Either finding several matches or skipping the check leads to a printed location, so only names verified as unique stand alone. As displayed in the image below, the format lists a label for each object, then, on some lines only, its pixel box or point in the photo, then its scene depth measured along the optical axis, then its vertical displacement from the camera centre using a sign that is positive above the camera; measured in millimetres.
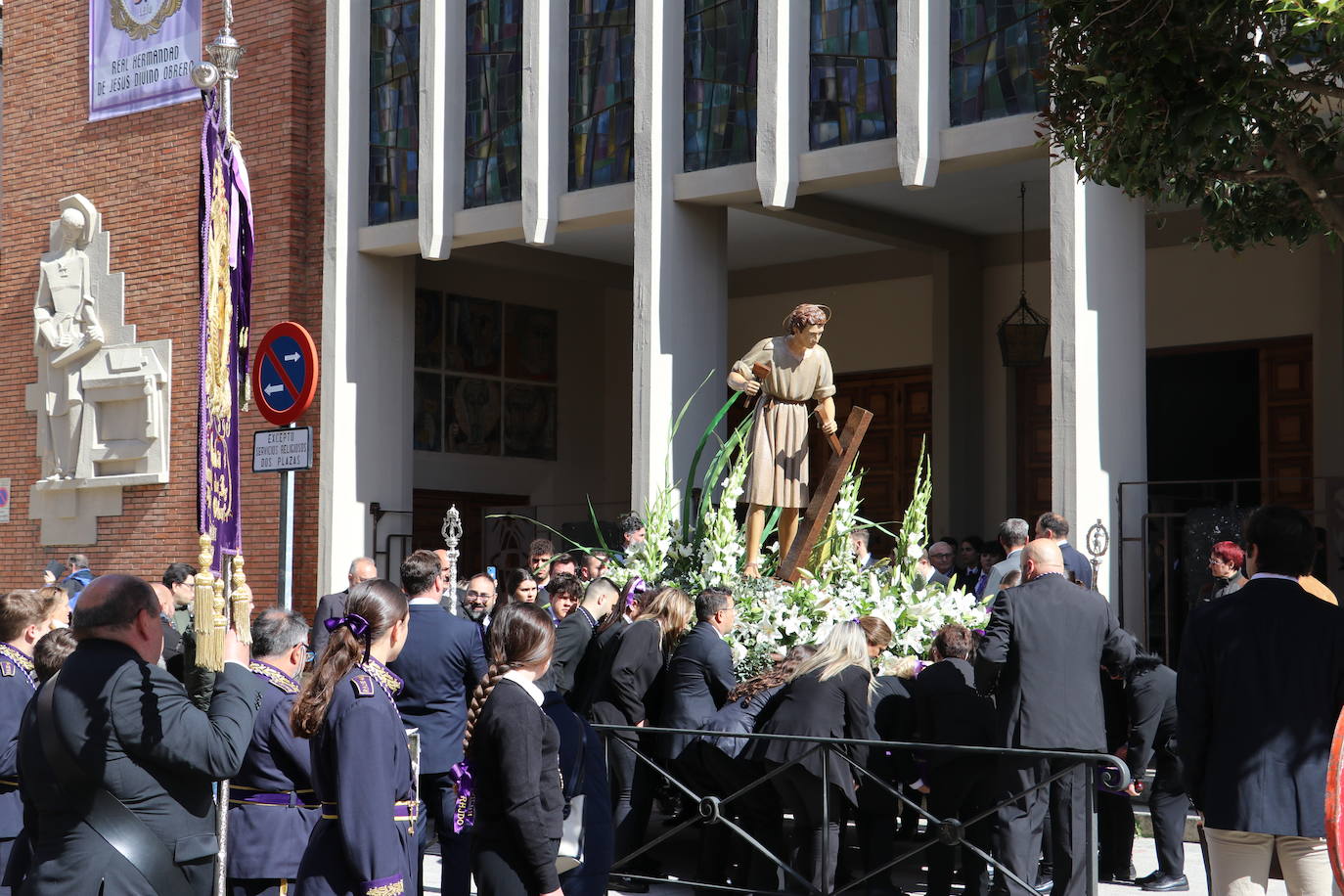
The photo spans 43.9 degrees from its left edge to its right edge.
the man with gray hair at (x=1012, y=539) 11227 -336
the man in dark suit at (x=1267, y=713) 5711 -781
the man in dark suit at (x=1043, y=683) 8086 -946
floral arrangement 10633 -619
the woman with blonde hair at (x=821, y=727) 8336 -1195
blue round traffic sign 9891 +710
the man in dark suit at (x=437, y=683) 7512 -873
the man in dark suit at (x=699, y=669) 9305 -1001
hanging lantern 18578 +1671
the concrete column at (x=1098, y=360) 13102 +1039
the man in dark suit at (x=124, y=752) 4629 -735
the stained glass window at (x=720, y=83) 15617 +3854
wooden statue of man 11445 +523
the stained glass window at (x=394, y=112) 18094 +4144
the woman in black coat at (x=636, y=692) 9398 -1144
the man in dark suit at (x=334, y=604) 10192 -728
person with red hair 9922 -439
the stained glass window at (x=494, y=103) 17312 +4063
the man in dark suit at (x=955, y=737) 8430 -1288
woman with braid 5109 -863
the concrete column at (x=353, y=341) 18062 +1634
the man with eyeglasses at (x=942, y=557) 14493 -585
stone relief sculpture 19266 +1180
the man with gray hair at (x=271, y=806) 5855 -1127
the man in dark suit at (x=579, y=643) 9891 -914
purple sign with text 19422 +5188
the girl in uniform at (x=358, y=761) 4922 -814
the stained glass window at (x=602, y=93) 16547 +3986
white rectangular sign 9398 +229
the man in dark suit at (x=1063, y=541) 9984 -323
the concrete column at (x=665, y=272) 15703 +2085
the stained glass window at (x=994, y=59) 13820 +3618
